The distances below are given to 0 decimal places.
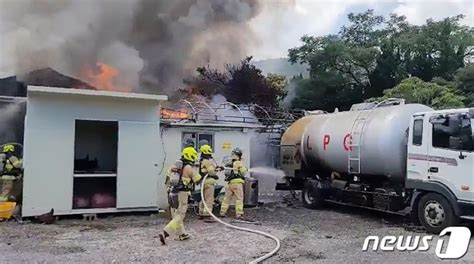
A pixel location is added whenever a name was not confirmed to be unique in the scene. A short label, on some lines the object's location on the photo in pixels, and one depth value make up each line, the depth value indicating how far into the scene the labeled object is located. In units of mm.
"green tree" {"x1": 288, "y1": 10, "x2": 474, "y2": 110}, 32469
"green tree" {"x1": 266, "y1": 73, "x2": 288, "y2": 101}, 31141
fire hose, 7152
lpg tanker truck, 9242
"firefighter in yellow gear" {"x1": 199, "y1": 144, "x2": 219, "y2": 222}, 11219
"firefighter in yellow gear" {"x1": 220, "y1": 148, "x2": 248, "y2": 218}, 11586
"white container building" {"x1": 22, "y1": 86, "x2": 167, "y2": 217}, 10633
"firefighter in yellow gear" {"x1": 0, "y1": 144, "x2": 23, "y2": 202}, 11492
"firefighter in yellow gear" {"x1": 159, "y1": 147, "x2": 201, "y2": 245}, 8695
